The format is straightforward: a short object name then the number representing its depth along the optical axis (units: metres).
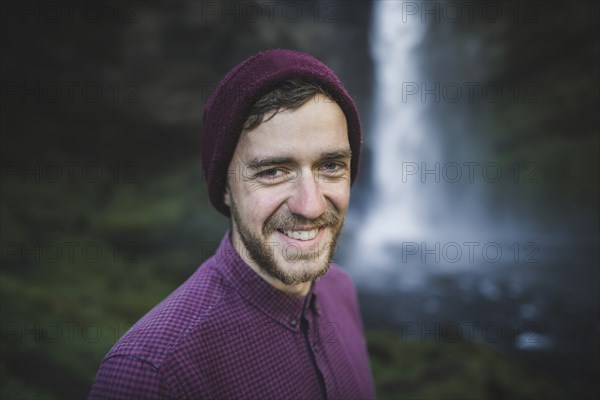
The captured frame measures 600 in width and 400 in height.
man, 0.55
